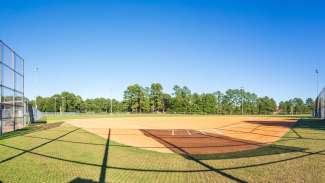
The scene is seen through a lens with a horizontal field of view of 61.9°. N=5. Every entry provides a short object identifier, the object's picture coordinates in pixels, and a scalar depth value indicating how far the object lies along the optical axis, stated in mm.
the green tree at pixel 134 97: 131750
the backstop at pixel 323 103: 35578
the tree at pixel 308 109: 148725
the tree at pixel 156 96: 133875
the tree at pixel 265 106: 141825
